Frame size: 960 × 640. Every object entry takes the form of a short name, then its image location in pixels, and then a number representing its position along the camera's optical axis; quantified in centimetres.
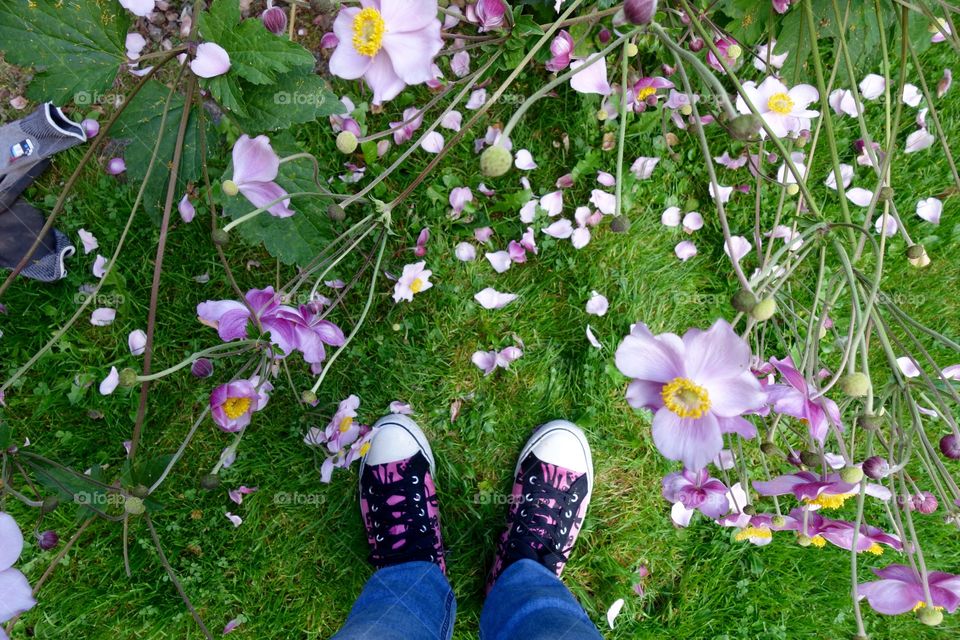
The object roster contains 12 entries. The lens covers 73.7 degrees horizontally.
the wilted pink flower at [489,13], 108
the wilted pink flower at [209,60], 95
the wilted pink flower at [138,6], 92
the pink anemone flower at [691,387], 71
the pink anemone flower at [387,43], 88
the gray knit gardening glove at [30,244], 151
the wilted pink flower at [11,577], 79
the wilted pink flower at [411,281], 155
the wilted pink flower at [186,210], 147
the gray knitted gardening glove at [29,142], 152
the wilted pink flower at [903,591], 84
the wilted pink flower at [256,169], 94
